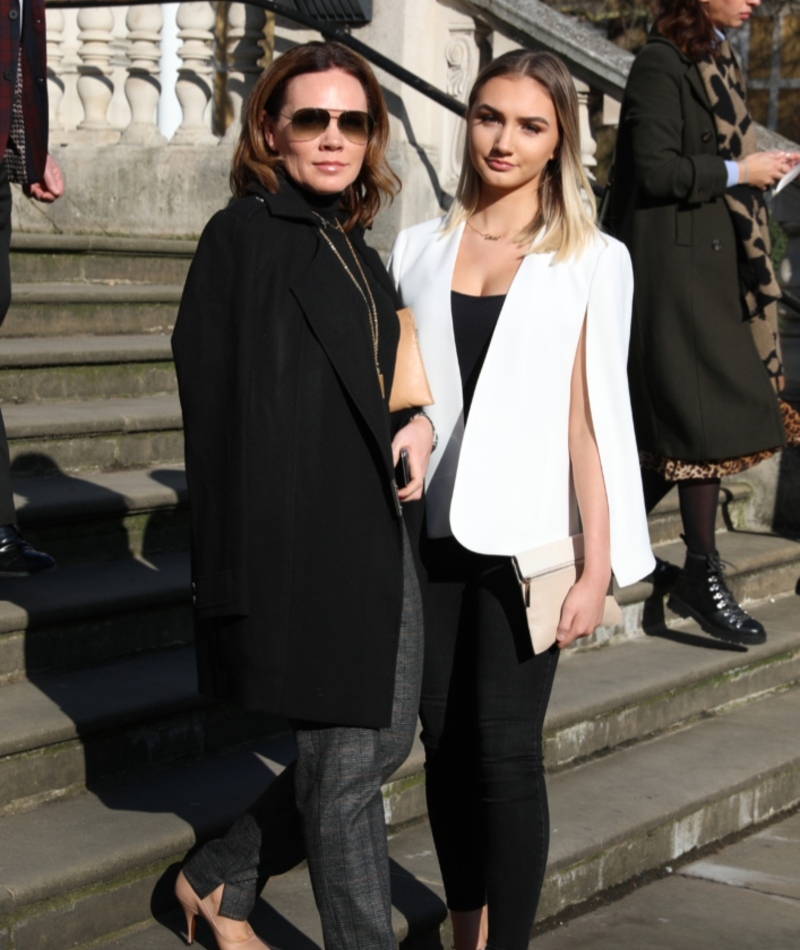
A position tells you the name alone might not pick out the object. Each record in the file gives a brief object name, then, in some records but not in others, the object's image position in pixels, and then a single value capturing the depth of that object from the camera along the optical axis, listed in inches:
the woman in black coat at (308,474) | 98.2
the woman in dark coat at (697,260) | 182.7
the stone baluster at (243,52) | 273.4
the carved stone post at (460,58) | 262.1
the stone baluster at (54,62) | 297.1
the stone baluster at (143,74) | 279.9
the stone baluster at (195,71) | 278.4
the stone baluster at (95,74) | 280.5
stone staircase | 128.0
